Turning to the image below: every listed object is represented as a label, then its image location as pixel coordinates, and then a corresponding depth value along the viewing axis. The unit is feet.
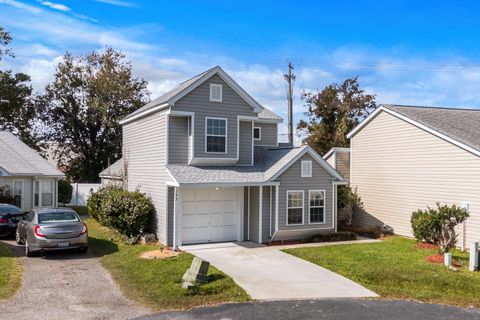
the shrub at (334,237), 63.74
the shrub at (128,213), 60.64
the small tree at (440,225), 51.90
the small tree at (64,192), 112.78
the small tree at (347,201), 76.23
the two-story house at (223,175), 59.52
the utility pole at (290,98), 111.34
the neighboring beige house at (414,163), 58.65
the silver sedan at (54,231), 48.73
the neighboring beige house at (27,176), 85.66
